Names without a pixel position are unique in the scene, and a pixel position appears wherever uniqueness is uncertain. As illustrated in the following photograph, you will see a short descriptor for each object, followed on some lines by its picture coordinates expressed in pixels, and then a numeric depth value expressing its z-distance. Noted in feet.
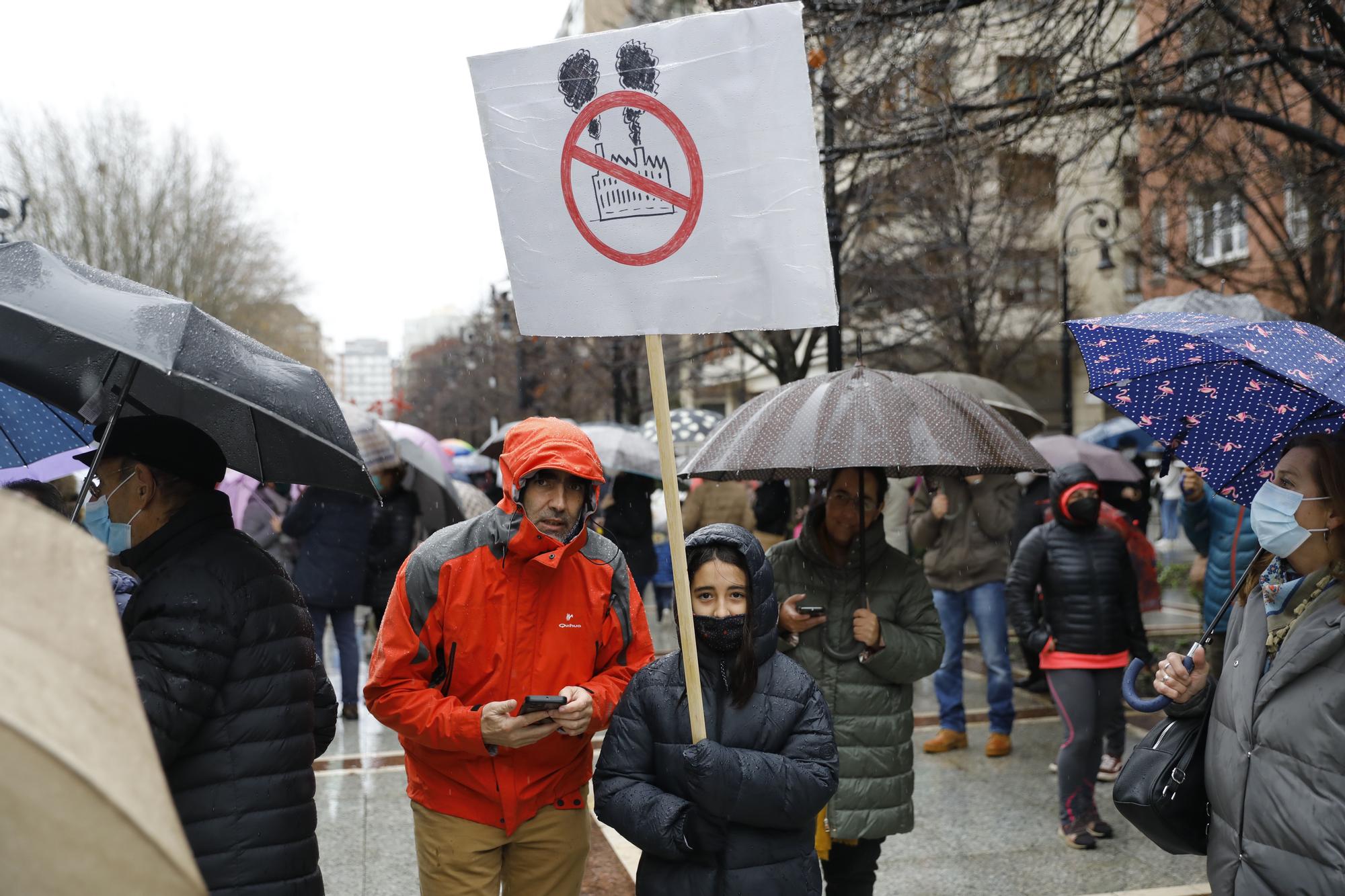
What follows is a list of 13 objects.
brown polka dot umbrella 13.03
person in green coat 13.51
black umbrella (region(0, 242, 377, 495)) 7.50
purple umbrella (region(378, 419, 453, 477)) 28.55
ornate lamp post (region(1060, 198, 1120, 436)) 46.47
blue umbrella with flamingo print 10.57
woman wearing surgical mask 8.63
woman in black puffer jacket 18.35
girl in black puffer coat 9.68
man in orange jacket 10.47
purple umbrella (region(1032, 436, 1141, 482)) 28.07
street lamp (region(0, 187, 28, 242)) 48.52
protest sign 8.93
